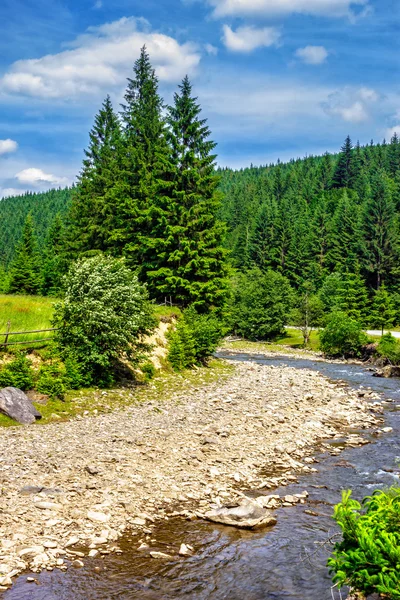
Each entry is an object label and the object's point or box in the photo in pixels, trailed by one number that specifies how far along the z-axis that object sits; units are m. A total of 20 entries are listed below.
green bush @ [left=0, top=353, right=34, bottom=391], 20.59
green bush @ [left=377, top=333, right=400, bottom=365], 46.00
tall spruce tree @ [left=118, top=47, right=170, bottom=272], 40.75
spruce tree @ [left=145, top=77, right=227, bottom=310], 38.44
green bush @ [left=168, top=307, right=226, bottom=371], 32.78
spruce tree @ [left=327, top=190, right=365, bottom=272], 102.76
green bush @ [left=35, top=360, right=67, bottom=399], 21.41
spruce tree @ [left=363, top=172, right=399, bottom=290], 93.25
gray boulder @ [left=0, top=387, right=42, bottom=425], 18.59
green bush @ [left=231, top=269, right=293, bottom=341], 80.75
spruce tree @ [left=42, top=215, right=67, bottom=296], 79.93
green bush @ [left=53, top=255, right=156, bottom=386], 24.27
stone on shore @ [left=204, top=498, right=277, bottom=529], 11.91
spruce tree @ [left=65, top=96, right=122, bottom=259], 47.88
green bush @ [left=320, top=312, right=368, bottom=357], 56.51
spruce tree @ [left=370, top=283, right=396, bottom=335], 73.31
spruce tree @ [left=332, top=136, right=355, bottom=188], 181.50
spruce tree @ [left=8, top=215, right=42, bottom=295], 81.00
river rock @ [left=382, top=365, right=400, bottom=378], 40.72
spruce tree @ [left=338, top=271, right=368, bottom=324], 77.25
